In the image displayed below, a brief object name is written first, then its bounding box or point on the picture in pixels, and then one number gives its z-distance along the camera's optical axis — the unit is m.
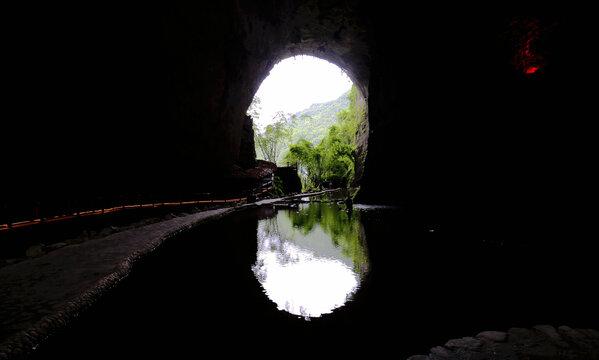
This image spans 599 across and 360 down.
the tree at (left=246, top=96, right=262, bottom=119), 32.51
